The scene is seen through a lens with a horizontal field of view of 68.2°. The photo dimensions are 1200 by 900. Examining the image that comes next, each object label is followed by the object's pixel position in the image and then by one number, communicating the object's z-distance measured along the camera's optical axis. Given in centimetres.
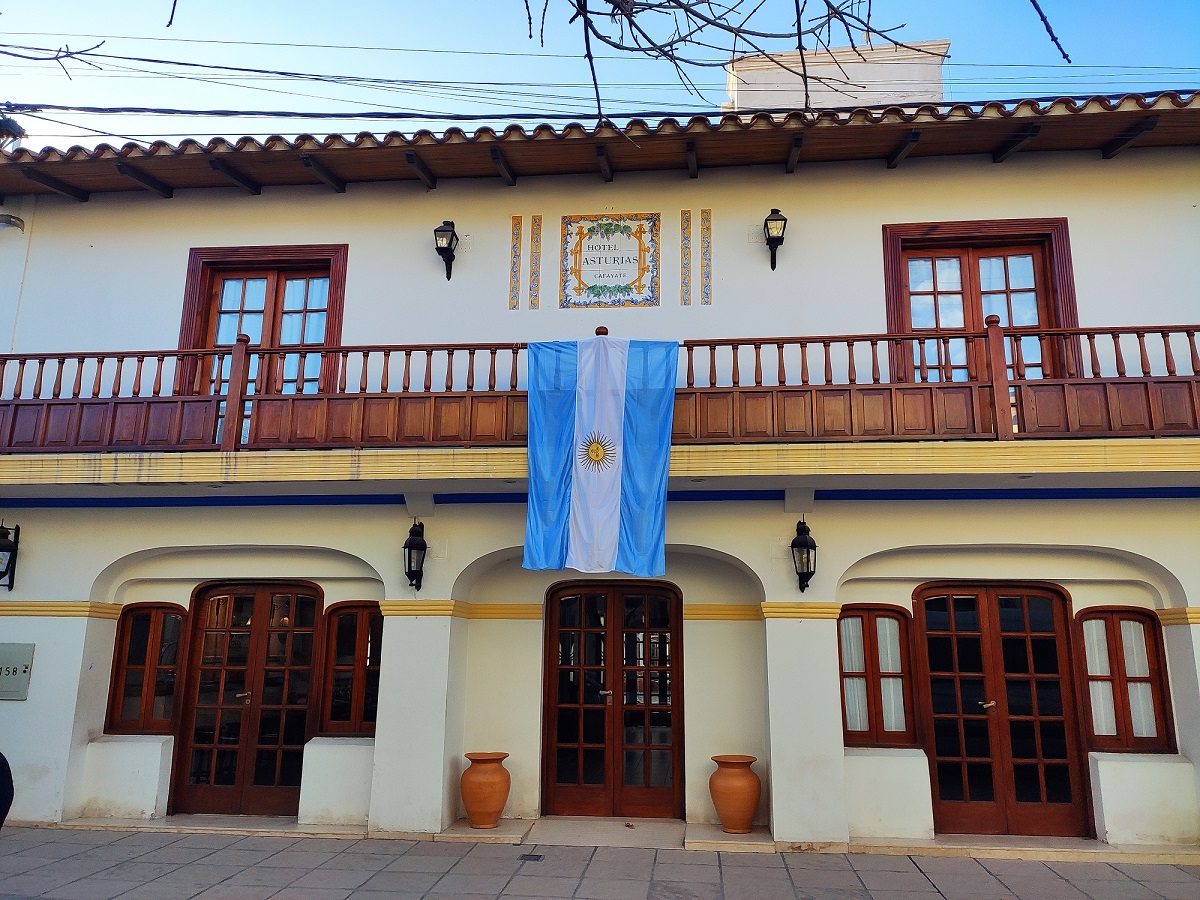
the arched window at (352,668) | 885
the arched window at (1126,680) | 812
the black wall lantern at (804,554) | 800
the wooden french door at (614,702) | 870
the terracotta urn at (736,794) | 803
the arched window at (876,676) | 837
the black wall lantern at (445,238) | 909
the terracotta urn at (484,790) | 822
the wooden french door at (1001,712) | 812
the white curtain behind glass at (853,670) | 842
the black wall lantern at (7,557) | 891
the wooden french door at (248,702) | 891
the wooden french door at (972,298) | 856
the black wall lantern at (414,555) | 841
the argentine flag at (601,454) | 748
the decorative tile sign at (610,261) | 910
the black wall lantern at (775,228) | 872
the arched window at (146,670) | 912
